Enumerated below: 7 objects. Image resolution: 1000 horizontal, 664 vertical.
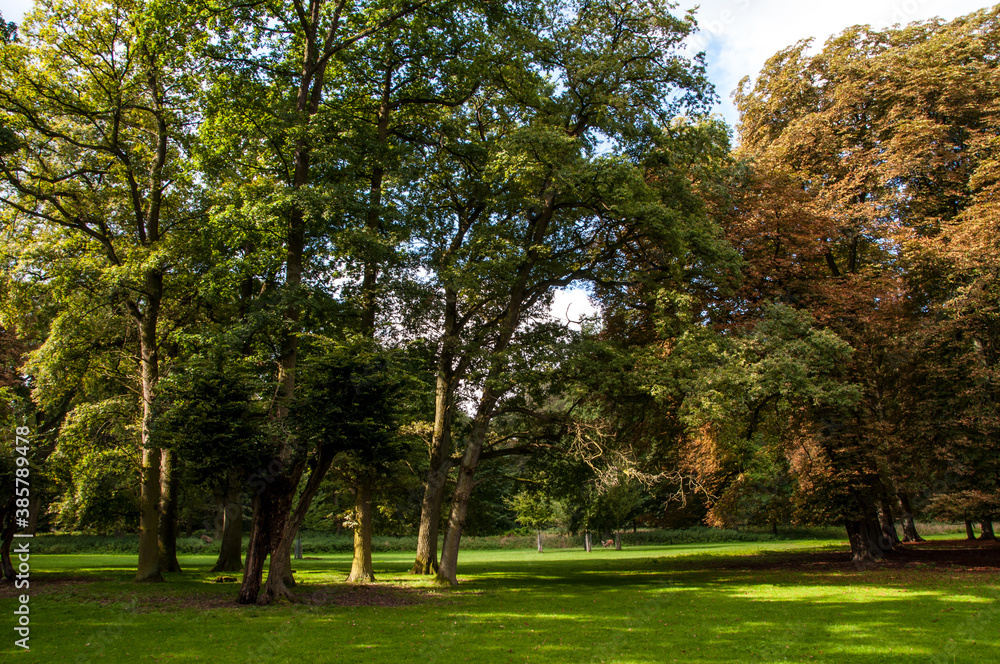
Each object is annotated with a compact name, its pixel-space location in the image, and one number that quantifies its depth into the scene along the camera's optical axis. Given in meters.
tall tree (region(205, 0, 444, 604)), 15.96
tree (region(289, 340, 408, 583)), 13.10
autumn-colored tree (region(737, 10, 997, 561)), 20.42
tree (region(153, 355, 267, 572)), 12.80
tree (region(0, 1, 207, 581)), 17.64
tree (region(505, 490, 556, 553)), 38.66
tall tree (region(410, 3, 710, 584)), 16.91
